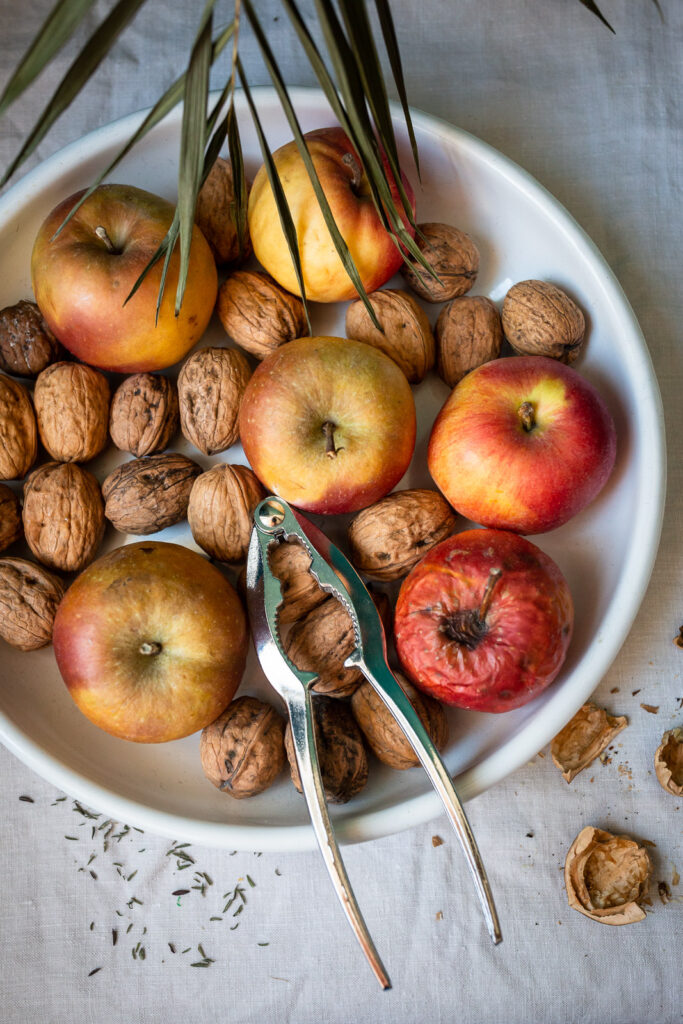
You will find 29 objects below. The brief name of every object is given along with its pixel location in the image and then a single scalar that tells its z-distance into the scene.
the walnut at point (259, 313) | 0.56
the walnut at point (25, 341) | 0.56
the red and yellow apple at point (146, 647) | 0.52
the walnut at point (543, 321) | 0.55
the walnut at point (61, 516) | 0.55
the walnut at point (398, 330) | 0.56
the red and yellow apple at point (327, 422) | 0.53
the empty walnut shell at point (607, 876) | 0.56
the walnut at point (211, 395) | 0.55
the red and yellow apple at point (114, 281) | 0.53
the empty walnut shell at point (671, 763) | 0.57
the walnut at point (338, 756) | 0.53
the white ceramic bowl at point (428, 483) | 0.54
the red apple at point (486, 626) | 0.52
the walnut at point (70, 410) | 0.55
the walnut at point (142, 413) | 0.55
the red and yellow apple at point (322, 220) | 0.53
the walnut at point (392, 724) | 0.54
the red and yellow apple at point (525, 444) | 0.53
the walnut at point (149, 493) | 0.55
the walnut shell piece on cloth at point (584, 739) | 0.57
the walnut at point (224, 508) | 0.54
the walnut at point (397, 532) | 0.54
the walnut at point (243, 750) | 0.53
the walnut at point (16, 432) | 0.55
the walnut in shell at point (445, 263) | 0.56
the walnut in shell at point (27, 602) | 0.54
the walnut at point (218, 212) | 0.56
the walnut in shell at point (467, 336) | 0.56
